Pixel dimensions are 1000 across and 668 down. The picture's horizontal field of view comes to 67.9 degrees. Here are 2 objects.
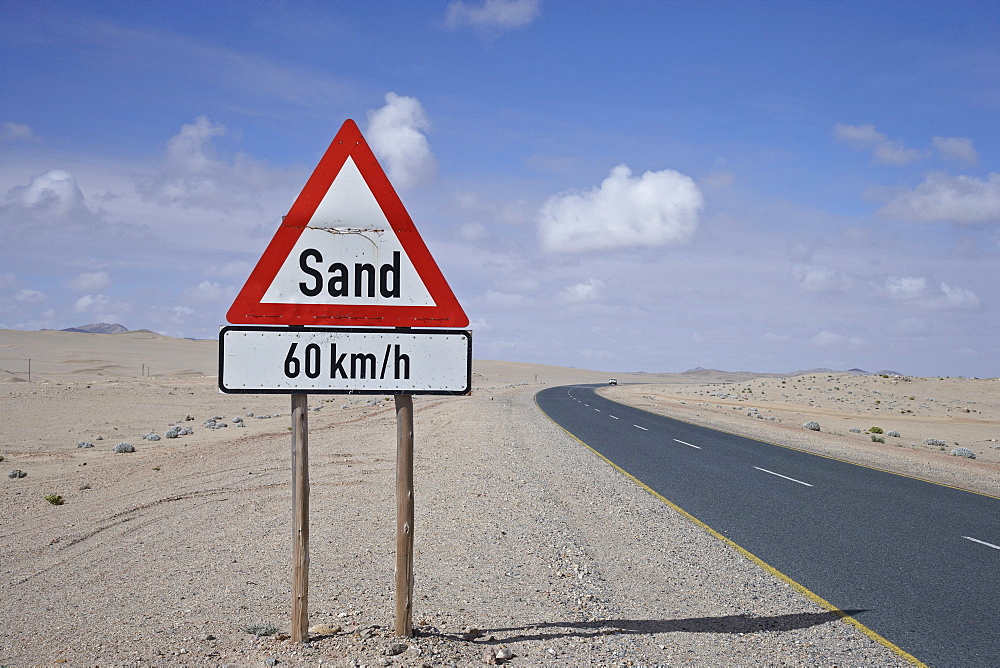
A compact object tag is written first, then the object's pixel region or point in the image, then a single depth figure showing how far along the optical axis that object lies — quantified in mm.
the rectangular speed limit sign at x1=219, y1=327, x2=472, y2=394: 4242
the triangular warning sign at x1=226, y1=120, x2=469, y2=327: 4281
